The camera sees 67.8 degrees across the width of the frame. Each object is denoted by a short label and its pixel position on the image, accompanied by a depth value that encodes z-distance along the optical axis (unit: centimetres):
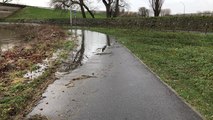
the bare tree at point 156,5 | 2359
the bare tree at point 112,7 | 2809
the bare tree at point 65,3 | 2836
